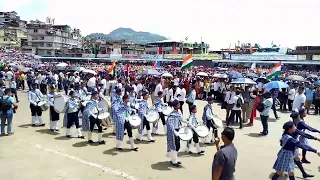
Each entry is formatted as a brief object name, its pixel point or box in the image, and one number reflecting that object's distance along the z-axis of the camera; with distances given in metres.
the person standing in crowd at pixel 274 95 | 13.94
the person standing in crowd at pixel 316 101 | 15.75
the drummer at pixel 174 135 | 7.45
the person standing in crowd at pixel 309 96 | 15.39
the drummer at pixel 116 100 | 9.05
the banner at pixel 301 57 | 47.96
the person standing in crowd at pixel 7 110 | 9.62
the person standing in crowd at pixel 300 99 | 12.68
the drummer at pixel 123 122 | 8.51
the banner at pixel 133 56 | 66.99
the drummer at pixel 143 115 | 9.64
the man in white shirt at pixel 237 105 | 11.43
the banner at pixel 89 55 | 75.00
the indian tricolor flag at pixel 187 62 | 21.00
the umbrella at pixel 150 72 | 21.16
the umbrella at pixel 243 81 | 15.46
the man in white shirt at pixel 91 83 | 17.80
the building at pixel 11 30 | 89.75
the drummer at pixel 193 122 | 8.01
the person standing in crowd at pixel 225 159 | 3.86
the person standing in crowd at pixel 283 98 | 16.52
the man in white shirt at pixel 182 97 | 13.80
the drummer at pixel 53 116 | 10.55
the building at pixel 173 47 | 90.09
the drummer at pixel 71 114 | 9.84
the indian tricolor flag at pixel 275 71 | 19.58
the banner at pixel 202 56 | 57.31
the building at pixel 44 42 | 84.69
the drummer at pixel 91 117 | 9.14
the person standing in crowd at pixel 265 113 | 10.57
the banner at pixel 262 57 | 48.69
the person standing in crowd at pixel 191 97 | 13.15
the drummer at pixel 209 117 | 9.12
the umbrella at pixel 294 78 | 18.51
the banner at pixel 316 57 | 47.47
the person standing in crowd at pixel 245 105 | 12.51
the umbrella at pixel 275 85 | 14.98
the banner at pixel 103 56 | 71.24
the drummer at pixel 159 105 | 10.30
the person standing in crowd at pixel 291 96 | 15.81
